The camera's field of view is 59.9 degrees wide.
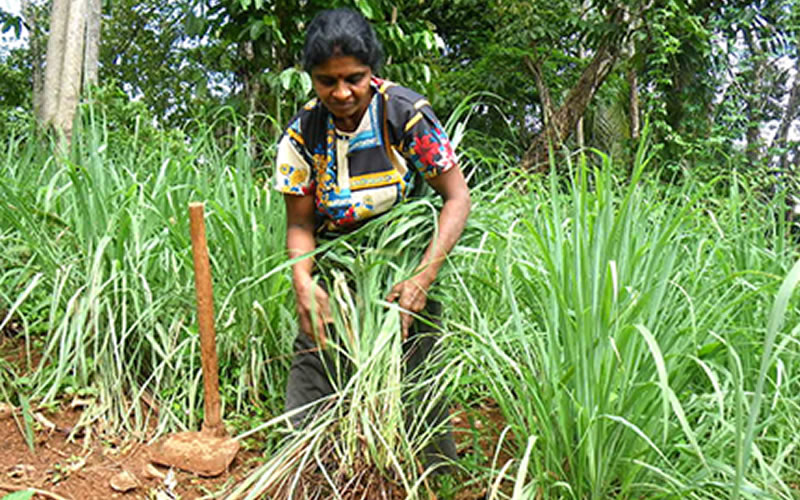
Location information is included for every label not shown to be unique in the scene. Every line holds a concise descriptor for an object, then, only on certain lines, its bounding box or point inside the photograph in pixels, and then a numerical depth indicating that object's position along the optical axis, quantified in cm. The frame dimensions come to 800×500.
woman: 159
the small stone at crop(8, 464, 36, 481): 174
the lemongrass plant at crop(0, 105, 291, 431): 204
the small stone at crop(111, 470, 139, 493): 174
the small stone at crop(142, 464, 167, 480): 180
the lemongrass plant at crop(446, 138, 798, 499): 132
